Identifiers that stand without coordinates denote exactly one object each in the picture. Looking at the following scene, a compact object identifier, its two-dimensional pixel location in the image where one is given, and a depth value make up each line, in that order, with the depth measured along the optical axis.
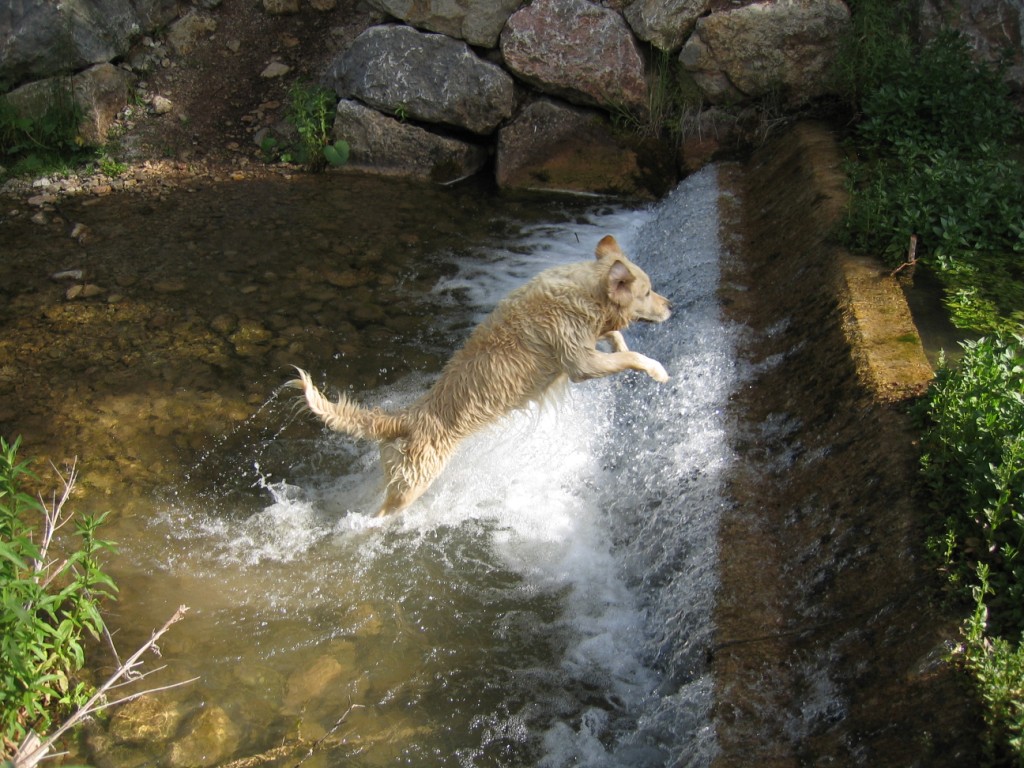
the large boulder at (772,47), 8.73
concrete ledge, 4.76
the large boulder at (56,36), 9.48
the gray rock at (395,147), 9.80
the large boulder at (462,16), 9.58
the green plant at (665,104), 9.34
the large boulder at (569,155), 9.62
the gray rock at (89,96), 9.59
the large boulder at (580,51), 9.34
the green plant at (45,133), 9.52
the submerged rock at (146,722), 4.05
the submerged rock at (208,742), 3.96
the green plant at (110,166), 9.59
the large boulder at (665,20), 9.09
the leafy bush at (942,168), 5.97
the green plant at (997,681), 2.84
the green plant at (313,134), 9.77
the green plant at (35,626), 3.55
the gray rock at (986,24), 8.17
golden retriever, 5.20
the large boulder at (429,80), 9.62
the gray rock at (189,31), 10.78
